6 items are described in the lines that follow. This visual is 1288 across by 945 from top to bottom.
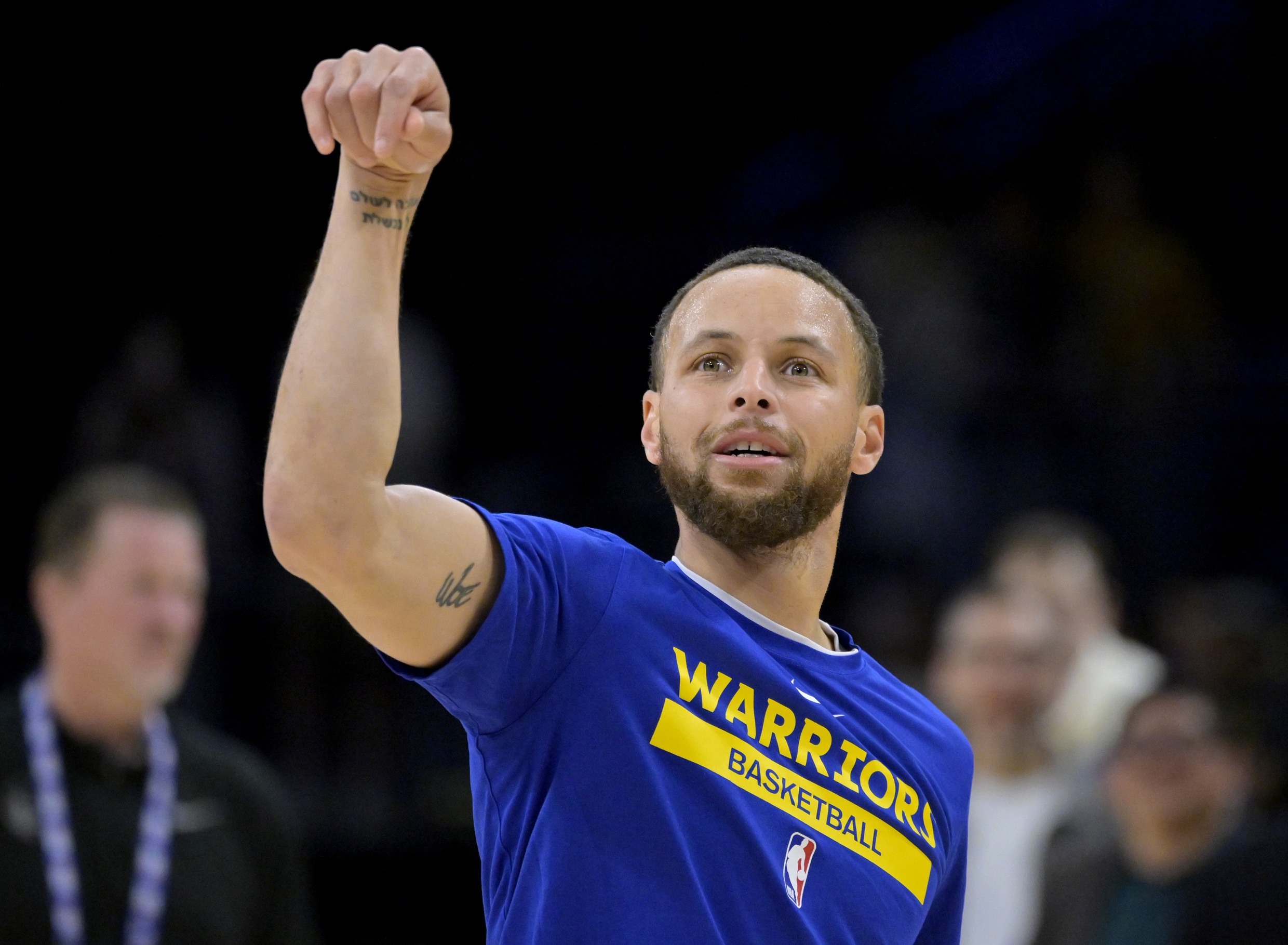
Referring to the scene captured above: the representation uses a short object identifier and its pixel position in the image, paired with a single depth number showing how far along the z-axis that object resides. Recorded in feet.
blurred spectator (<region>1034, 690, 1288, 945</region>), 32.01
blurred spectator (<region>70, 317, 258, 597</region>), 51.44
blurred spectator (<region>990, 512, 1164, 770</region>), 39.34
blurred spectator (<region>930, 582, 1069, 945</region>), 36.58
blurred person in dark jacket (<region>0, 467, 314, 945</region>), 29.35
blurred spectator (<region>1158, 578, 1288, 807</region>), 34.91
